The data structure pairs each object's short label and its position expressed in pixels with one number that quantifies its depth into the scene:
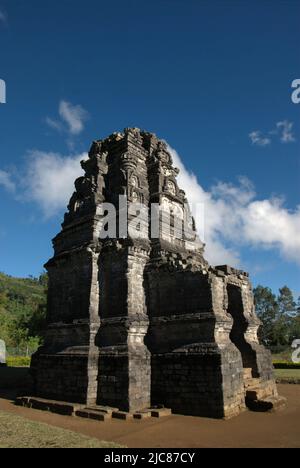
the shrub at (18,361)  28.72
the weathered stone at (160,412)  10.04
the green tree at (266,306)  47.92
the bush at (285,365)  26.14
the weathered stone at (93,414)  9.84
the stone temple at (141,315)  10.62
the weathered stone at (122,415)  9.75
